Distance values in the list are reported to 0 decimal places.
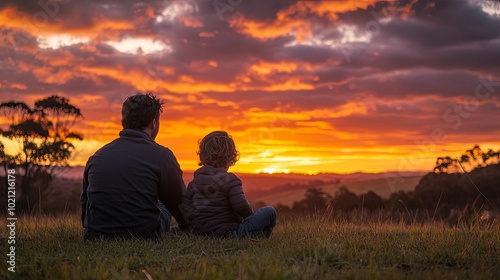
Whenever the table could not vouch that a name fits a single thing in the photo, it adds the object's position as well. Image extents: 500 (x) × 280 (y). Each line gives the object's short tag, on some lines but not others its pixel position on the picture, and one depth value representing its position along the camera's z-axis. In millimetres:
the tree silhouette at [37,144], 21391
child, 7098
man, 6887
